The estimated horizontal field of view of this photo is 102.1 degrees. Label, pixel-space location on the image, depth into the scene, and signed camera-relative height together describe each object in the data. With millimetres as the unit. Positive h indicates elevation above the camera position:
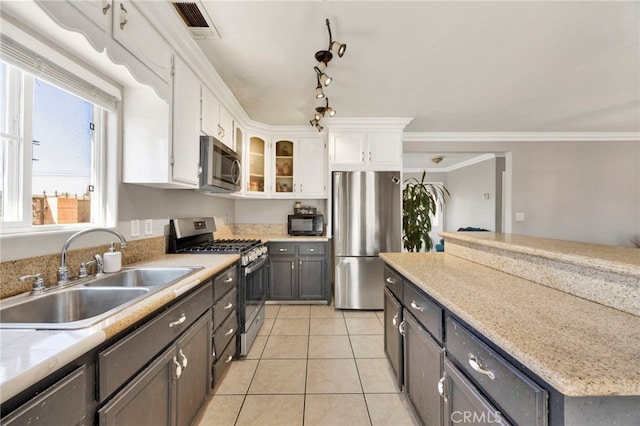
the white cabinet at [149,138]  1621 +480
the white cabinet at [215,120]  2125 +866
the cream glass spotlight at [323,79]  1769 +929
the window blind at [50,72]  1001 +646
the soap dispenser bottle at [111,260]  1436 -261
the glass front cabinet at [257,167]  3432 +645
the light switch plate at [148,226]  1886 -93
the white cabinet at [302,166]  3680 +688
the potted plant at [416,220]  3840 -83
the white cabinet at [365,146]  3324 +880
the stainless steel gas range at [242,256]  2188 -396
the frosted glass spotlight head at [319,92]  1965 +938
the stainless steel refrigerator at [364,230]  3219 -195
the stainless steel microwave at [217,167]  2051 +414
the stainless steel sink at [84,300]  937 -373
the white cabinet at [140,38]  1206 +924
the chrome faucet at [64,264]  1198 -233
